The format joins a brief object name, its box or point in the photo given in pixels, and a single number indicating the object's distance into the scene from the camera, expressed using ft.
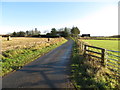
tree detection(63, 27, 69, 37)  269.56
